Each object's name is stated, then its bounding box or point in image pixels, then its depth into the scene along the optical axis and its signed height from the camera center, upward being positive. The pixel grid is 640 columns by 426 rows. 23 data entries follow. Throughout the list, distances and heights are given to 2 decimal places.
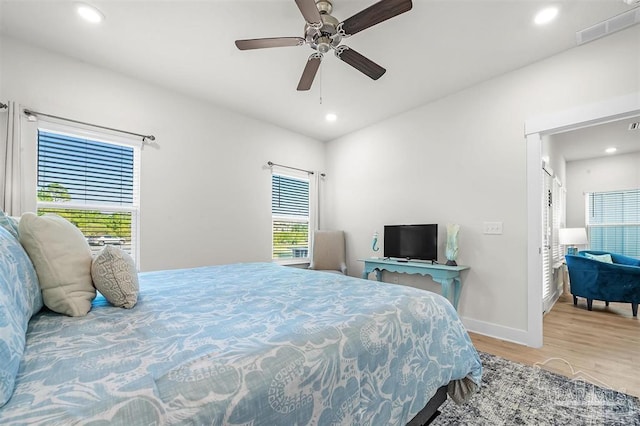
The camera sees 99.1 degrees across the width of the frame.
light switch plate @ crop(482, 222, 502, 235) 2.94 -0.13
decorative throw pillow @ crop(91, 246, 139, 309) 1.21 -0.29
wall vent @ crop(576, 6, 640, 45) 2.06 +1.52
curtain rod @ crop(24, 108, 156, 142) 2.40 +0.88
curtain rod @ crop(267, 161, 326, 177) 4.09 +0.76
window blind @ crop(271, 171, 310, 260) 4.27 -0.02
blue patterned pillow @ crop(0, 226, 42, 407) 0.60 -0.27
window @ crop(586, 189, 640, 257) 5.20 -0.09
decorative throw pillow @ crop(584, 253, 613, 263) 4.35 -0.65
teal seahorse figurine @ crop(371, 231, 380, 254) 4.01 -0.41
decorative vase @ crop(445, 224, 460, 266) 3.12 -0.34
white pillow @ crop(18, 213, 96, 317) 1.08 -0.21
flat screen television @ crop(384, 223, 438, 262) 3.34 -0.34
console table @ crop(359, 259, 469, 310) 3.01 -0.65
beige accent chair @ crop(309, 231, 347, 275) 4.30 -0.59
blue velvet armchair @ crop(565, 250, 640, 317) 3.53 -0.88
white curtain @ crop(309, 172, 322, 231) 4.68 +0.21
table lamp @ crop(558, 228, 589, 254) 4.68 -0.35
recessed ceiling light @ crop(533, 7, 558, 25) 2.06 +1.55
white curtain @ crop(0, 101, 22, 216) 2.27 +0.42
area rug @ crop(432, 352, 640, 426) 1.61 -1.20
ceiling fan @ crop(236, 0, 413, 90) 1.70 +1.29
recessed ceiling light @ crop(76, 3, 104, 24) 2.03 +1.54
